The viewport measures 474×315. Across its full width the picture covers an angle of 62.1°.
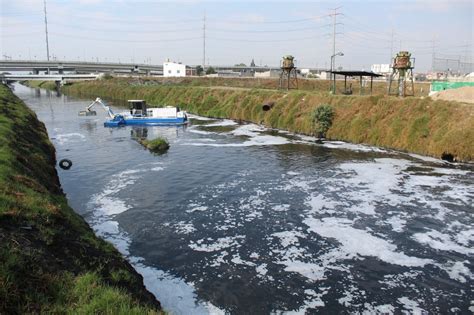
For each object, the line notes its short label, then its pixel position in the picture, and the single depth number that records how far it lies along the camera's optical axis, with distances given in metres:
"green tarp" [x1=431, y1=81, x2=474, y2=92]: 48.05
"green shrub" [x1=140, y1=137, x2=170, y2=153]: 39.00
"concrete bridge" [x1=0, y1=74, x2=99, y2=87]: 131.62
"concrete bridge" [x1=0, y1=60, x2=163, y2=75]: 147.95
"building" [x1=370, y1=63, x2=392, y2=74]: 141.25
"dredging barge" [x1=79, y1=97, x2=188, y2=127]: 57.82
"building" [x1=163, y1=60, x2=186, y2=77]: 145.25
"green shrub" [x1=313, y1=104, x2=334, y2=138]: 46.50
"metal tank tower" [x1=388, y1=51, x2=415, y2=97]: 49.47
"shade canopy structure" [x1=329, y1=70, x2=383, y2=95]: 48.88
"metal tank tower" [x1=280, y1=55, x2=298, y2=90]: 68.06
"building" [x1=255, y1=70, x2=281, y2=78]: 130.91
